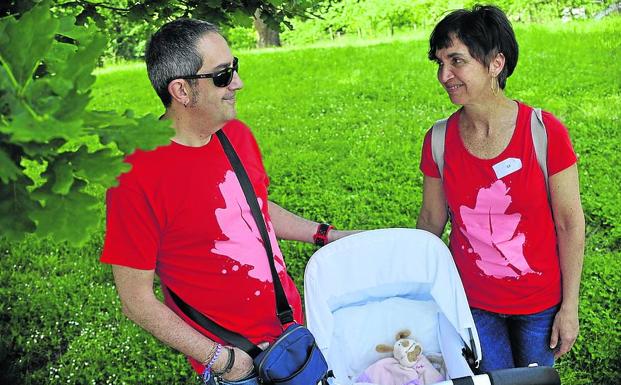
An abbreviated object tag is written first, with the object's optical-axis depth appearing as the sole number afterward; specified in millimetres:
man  1889
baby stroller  2381
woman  2240
